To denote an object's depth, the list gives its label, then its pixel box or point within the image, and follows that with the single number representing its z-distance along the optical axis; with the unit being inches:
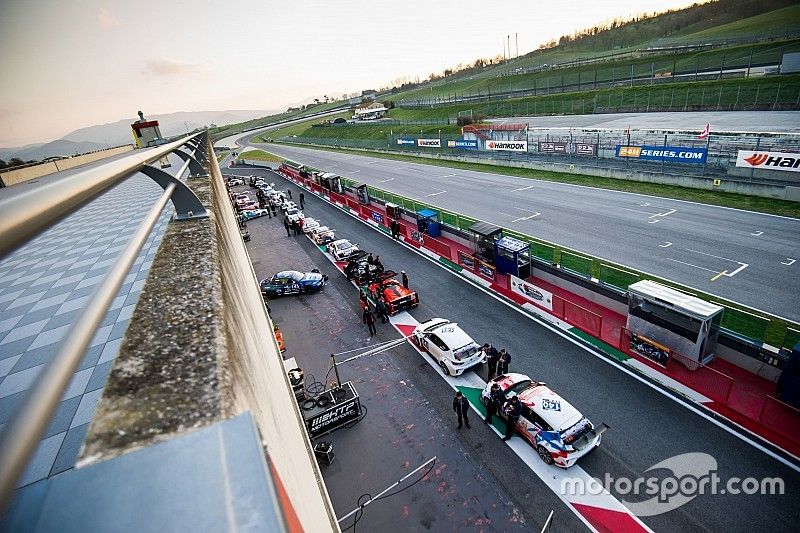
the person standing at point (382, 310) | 708.0
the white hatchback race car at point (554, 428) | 403.2
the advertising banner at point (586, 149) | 1483.8
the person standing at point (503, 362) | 527.2
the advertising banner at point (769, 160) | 950.8
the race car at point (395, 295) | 722.0
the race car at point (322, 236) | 1147.3
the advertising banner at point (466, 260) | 836.0
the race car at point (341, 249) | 994.7
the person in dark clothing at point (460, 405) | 460.8
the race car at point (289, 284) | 850.8
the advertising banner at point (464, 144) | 2038.6
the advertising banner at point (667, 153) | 1166.3
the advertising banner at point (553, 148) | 1603.1
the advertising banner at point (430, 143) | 2258.4
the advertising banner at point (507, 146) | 1737.2
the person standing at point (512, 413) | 441.1
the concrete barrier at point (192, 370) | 66.4
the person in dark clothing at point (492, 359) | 532.4
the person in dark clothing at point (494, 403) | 465.1
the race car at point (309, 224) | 1226.0
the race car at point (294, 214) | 1305.5
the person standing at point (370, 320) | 671.1
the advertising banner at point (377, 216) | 1246.6
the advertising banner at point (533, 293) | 664.3
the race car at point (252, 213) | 1514.4
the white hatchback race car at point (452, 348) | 549.0
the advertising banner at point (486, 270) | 790.5
